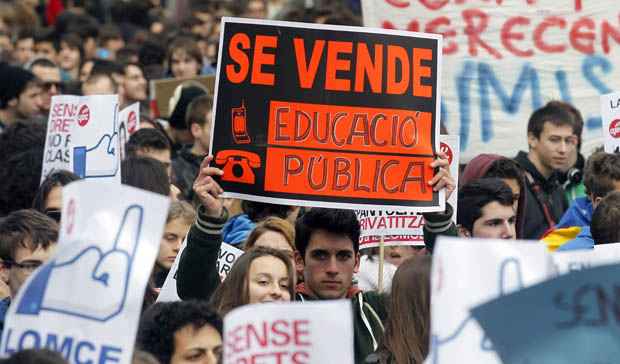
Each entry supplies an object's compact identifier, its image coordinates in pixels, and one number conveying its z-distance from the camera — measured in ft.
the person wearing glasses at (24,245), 44.77
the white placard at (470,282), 30.16
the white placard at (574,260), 33.93
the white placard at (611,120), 59.92
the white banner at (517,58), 68.77
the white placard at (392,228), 52.94
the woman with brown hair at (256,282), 43.33
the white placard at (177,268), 48.01
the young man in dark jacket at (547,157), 64.01
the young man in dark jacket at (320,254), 44.19
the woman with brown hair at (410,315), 39.64
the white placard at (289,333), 30.64
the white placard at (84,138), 60.47
